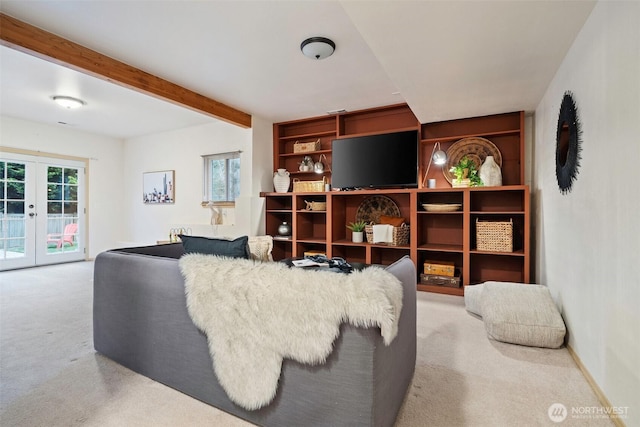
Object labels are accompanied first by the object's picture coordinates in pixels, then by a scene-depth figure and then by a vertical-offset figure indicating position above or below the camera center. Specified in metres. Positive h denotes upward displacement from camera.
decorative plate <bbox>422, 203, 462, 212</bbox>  3.66 +0.09
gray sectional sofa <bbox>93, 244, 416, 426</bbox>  1.17 -0.66
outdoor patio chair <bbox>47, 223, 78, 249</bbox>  5.47 -0.39
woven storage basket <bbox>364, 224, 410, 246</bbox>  3.83 -0.26
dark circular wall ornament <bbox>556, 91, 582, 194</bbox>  1.95 +0.49
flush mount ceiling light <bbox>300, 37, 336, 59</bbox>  2.51 +1.39
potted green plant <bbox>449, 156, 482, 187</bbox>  3.65 +0.48
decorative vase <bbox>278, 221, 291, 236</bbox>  4.70 -0.24
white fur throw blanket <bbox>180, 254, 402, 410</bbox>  1.16 -0.40
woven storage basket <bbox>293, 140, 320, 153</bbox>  4.70 +1.05
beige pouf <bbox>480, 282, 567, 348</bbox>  2.17 -0.75
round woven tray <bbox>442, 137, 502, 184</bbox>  3.74 +0.78
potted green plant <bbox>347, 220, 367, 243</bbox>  4.12 -0.23
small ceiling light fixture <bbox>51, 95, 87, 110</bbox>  3.92 +1.45
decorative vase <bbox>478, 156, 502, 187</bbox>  3.51 +0.47
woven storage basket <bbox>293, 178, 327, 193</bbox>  4.51 +0.42
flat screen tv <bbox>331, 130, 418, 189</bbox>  3.89 +0.71
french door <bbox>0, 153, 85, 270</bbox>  4.97 +0.06
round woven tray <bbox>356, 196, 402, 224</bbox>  4.33 +0.08
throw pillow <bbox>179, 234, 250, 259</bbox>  2.00 -0.21
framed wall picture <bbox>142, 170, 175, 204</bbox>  5.62 +0.51
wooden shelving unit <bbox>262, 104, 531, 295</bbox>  3.61 +0.12
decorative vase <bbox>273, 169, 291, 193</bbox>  4.79 +0.53
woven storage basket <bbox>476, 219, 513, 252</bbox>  3.34 -0.23
